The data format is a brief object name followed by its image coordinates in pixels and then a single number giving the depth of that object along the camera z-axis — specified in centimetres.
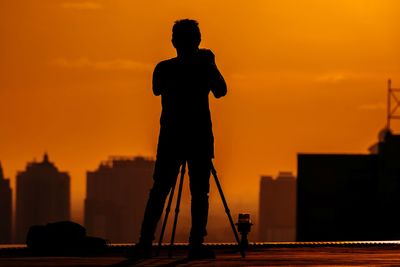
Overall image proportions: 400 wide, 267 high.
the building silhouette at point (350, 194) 12462
